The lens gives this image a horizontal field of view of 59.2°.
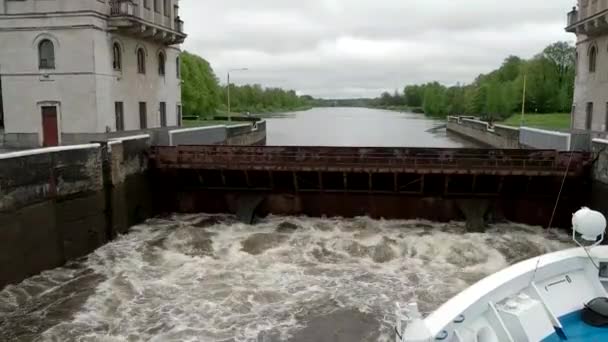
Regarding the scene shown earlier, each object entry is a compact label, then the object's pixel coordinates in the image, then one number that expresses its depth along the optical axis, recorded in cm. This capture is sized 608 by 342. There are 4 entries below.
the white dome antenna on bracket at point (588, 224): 568
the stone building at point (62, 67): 2216
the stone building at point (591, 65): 2383
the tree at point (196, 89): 6319
